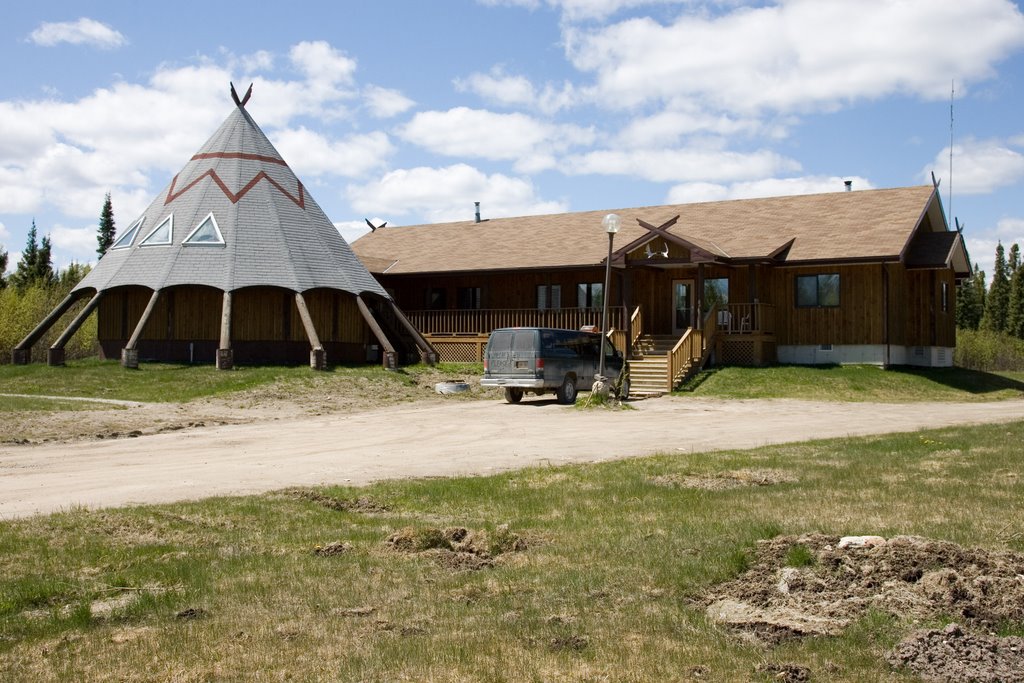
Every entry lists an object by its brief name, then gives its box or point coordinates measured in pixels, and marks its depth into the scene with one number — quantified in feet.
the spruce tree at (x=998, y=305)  274.98
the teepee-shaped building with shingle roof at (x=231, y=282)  116.98
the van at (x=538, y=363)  89.86
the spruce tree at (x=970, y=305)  289.33
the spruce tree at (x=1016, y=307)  264.72
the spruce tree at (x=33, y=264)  269.75
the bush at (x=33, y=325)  163.53
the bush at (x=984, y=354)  203.00
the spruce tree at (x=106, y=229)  309.42
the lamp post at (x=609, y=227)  88.38
